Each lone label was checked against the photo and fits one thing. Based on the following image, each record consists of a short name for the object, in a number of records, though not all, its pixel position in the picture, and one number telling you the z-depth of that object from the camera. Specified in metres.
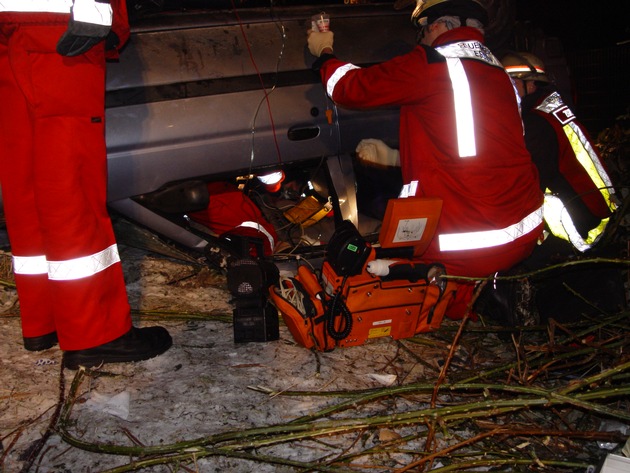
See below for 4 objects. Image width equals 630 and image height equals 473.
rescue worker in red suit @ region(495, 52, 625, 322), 3.40
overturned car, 2.94
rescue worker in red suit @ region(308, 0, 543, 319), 2.87
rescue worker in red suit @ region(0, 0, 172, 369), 2.12
